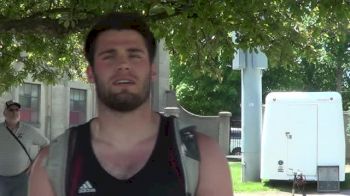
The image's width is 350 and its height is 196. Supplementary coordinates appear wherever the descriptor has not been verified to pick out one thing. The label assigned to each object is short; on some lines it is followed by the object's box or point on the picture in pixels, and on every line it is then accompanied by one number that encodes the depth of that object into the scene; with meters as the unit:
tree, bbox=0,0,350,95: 6.21
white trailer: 15.68
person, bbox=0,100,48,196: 7.83
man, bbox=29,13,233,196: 2.22
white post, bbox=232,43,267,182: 17.94
